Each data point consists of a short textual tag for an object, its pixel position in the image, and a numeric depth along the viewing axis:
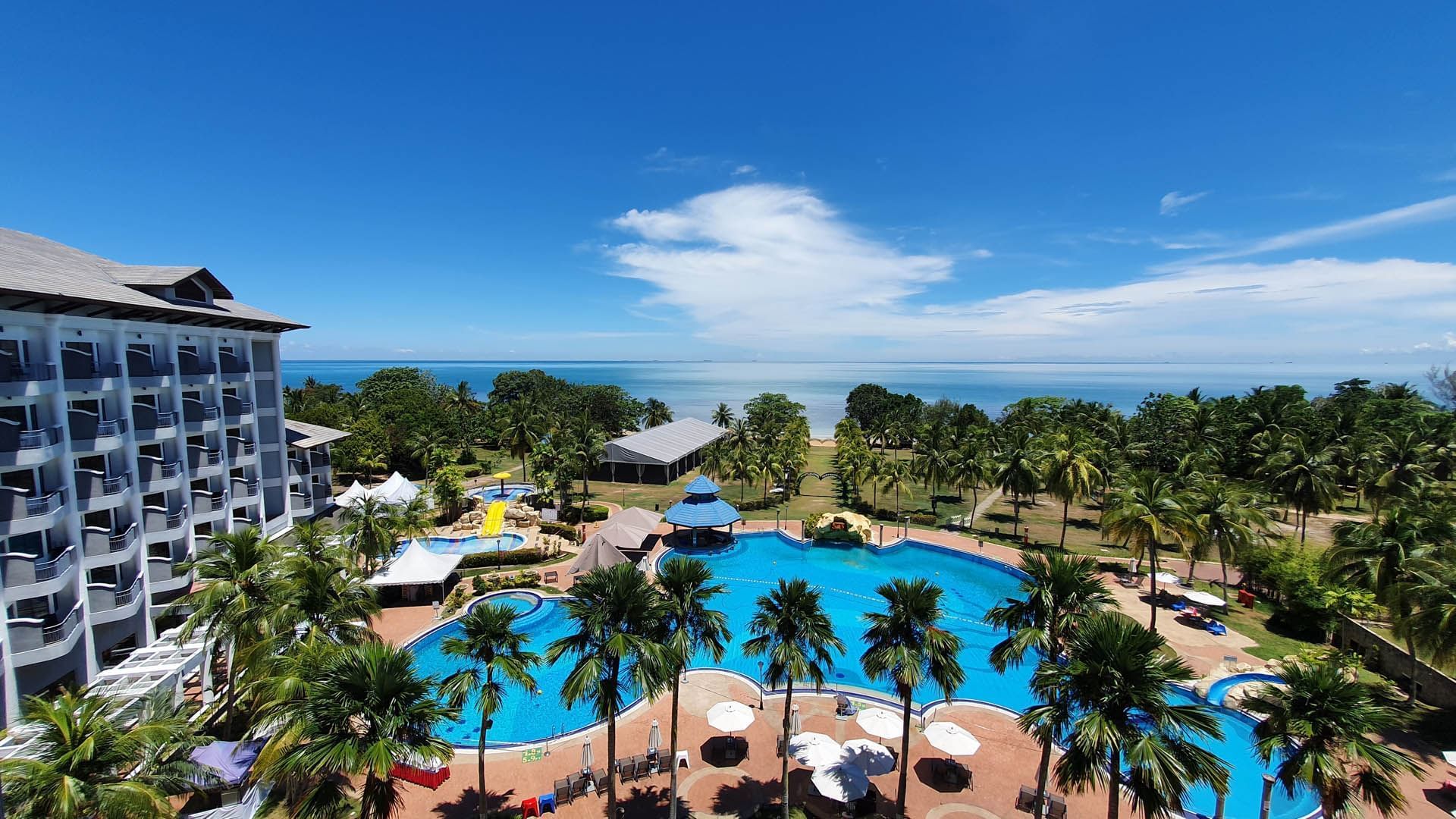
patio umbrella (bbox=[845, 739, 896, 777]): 16.44
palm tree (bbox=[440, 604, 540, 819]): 13.80
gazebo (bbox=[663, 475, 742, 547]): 38.69
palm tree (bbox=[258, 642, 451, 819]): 11.28
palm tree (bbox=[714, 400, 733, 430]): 78.81
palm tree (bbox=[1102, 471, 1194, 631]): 25.16
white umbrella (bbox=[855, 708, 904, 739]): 17.73
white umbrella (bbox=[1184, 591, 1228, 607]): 27.41
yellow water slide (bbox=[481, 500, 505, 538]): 39.75
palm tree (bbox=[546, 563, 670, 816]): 13.87
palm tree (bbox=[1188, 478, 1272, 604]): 27.38
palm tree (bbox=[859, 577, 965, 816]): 14.88
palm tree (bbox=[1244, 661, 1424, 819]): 11.88
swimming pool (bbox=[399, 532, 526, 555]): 37.66
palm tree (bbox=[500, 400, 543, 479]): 51.94
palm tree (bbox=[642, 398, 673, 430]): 91.00
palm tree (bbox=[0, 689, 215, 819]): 10.97
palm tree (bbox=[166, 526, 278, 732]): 16.95
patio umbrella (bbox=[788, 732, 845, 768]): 16.56
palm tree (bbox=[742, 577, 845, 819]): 15.48
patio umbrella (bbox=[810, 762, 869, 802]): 15.55
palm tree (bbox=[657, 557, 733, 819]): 15.10
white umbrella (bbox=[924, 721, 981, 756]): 17.05
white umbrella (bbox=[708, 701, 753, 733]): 18.02
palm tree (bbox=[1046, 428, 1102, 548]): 37.91
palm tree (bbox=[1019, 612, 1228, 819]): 11.26
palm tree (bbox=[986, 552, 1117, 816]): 14.40
